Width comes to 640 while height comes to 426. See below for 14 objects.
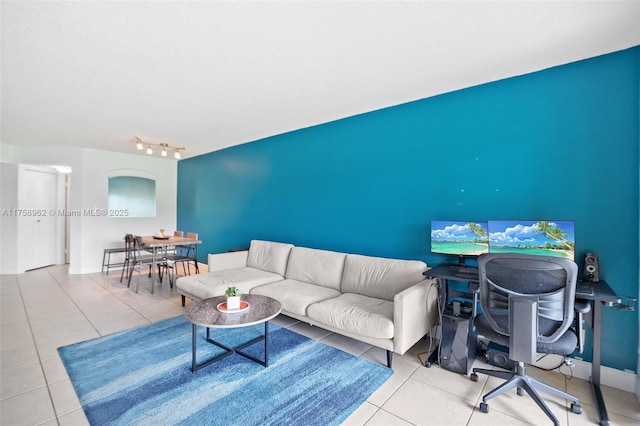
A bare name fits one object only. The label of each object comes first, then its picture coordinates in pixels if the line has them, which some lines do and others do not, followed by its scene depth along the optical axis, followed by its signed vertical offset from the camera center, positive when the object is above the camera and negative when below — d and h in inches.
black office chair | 71.1 -23.8
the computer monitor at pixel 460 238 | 102.9 -8.8
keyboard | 94.3 -20.0
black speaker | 87.7 -16.2
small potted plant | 100.9 -30.6
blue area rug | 74.2 -52.1
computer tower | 95.1 -43.4
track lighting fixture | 200.2 +50.0
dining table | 190.1 -21.3
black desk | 73.8 -27.5
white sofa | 97.3 -34.1
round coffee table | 90.2 -34.4
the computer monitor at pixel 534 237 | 86.7 -6.9
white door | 230.5 -5.7
